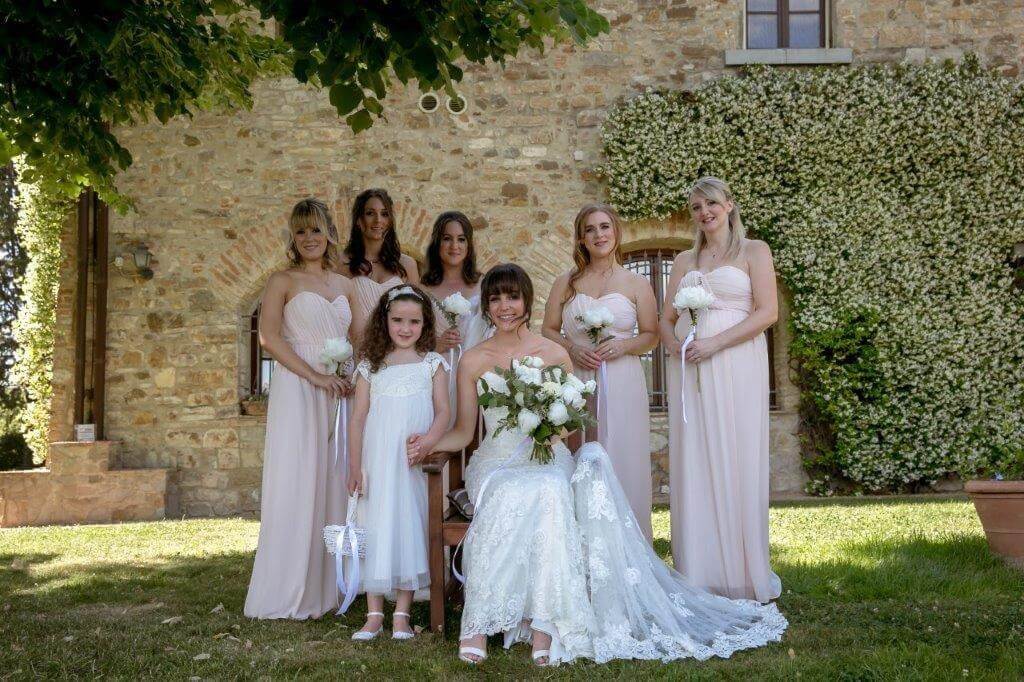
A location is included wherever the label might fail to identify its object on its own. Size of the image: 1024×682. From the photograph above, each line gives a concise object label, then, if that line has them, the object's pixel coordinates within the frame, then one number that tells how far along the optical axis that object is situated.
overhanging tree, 3.44
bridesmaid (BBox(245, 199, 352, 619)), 4.34
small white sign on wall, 8.70
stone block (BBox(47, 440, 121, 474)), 8.50
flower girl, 3.88
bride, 3.41
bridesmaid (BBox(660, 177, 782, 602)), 4.27
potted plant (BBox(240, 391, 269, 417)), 8.84
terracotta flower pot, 4.88
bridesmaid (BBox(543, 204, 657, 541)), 4.56
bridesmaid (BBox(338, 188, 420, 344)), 4.87
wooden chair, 3.86
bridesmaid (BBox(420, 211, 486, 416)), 4.99
